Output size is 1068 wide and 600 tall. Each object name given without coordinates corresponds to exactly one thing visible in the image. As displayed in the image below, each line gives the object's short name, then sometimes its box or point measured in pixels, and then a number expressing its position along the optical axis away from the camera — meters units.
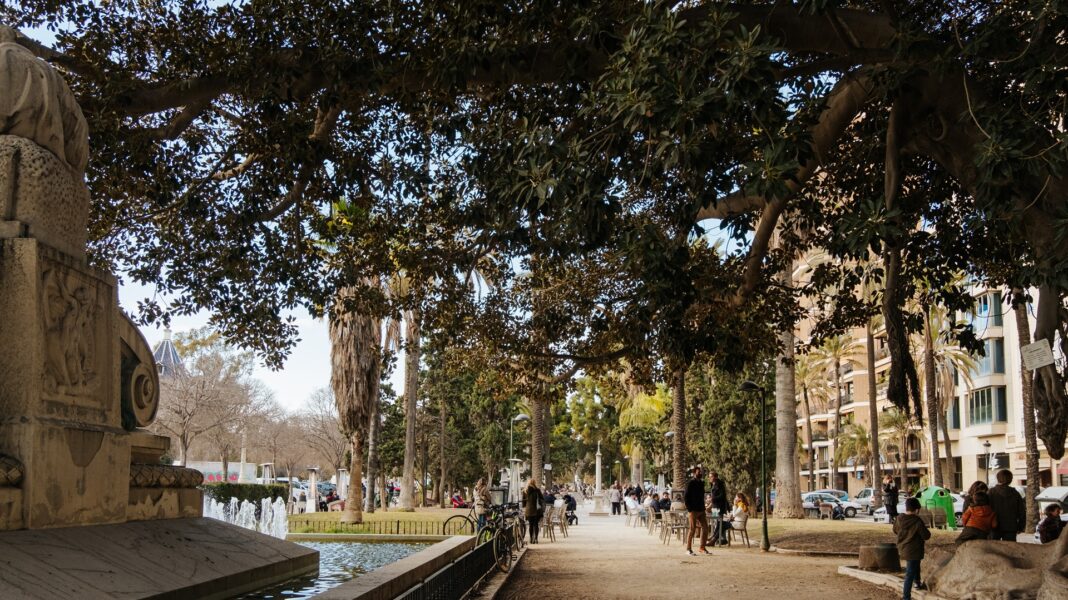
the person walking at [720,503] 24.15
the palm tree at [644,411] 63.39
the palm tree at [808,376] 72.19
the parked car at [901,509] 42.51
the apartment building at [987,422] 54.59
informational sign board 9.59
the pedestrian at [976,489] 13.38
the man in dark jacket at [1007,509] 14.06
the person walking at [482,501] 19.05
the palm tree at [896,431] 66.31
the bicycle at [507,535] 15.87
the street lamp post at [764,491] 22.03
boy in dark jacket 11.74
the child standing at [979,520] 13.29
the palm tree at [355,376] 31.64
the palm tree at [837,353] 68.86
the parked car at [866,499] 56.80
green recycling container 33.62
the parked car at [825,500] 49.69
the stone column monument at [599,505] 54.25
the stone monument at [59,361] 6.41
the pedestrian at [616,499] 54.78
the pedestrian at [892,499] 34.47
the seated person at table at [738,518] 24.05
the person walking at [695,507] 21.09
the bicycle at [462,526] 21.02
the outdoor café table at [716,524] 24.06
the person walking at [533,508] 25.25
